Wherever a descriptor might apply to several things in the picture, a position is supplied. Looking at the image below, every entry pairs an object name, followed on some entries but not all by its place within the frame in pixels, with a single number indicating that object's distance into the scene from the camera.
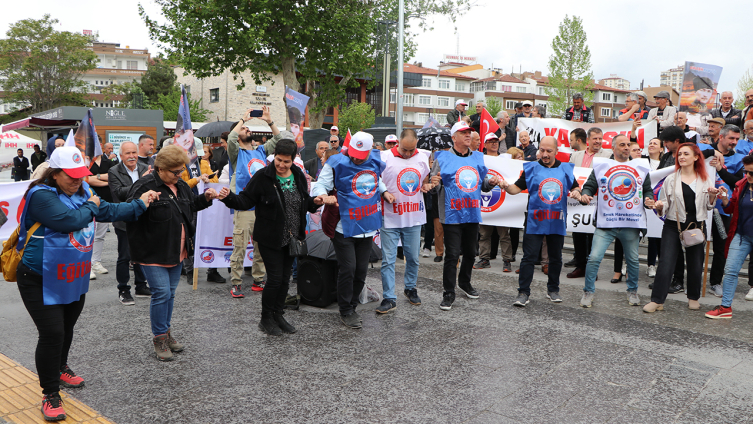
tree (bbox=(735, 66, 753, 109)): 40.81
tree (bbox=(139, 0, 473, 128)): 24.55
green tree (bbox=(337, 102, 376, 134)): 50.49
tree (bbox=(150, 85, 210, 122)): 49.34
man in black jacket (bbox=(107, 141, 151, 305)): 6.91
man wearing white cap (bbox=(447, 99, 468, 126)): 12.67
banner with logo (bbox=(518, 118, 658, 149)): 10.76
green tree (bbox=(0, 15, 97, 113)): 51.22
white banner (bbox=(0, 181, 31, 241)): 8.30
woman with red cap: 3.87
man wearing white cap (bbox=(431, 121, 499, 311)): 6.67
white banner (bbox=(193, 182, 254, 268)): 7.83
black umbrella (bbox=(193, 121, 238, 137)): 24.83
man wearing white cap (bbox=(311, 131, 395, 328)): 6.02
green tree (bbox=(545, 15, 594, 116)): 44.94
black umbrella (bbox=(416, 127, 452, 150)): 10.36
